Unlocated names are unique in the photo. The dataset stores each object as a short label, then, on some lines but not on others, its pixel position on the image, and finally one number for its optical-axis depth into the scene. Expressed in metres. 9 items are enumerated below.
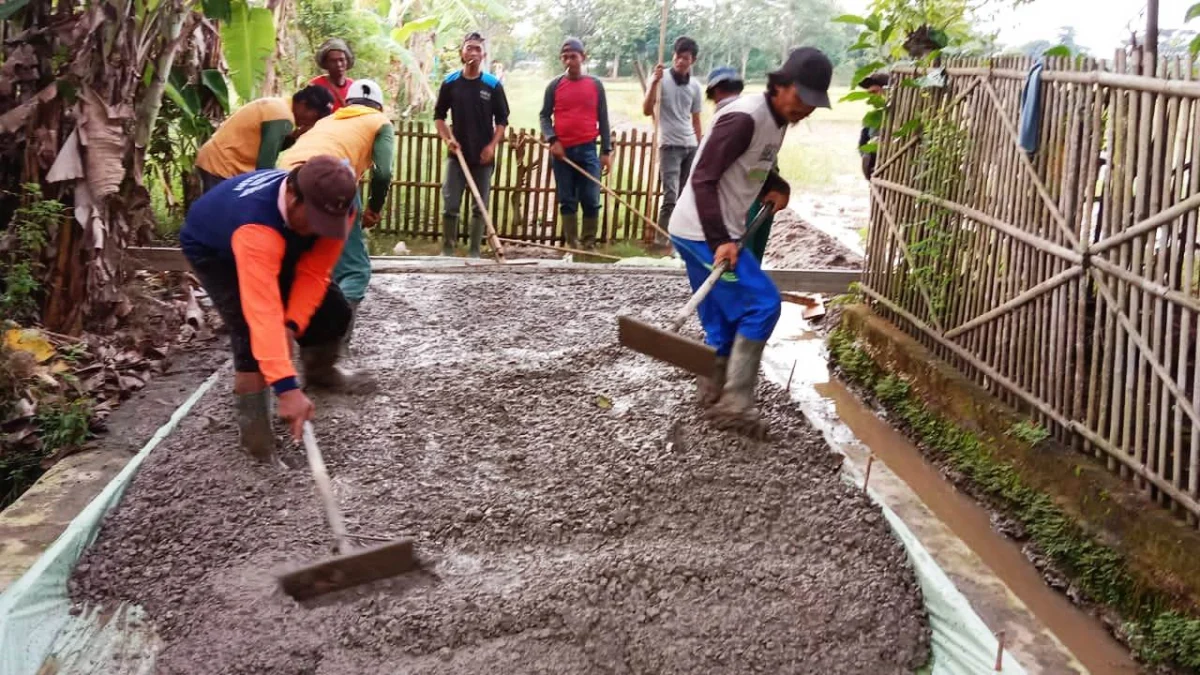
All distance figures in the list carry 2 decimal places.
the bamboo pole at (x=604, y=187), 8.03
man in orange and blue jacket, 3.06
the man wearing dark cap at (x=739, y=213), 3.89
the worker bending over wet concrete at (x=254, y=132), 5.11
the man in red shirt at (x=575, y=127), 8.05
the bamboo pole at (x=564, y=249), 7.96
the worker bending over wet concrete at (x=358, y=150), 4.52
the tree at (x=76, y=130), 4.91
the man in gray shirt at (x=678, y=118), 8.07
